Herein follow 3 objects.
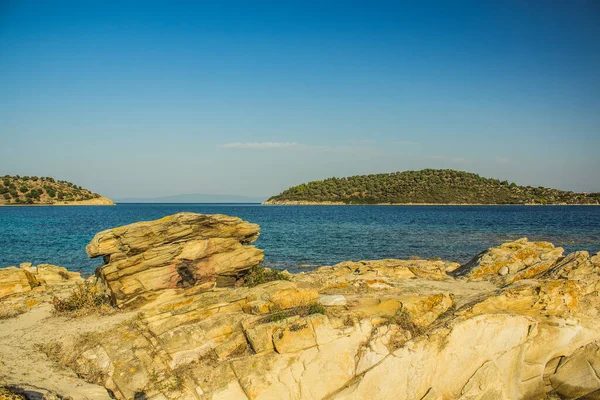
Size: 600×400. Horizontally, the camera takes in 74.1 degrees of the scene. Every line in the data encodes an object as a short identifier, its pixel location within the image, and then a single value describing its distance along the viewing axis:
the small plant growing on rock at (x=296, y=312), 11.29
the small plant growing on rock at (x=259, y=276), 16.17
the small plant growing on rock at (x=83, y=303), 14.09
